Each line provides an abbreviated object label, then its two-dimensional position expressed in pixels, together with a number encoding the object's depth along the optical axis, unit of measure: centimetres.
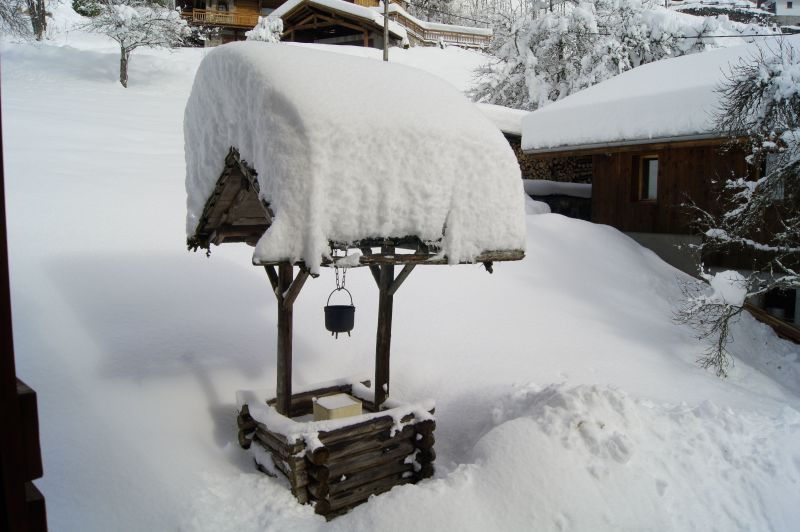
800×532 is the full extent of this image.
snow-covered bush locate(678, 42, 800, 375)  804
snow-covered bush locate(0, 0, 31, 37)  1945
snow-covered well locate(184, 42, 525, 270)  429
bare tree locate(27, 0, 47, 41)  2921
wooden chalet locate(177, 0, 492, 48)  3225
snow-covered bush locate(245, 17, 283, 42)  2841
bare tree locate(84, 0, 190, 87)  2456
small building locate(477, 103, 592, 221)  1716
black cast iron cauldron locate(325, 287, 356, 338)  548
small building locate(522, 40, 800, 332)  1139
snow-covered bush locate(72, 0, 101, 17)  2587
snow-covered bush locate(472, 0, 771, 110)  2147
